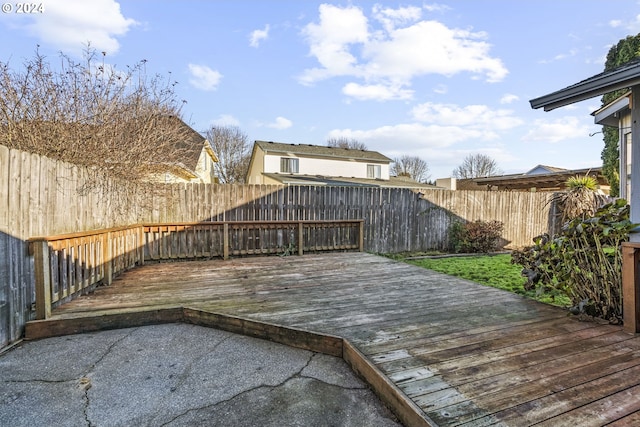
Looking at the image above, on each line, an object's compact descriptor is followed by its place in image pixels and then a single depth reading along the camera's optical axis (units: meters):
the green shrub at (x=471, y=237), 8.09
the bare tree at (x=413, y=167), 34.00
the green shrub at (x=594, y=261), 2.77
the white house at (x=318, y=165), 17.34
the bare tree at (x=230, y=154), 24.06
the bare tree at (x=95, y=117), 4.02
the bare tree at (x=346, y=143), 36.50
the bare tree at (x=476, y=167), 32.94
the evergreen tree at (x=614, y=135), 9.39
